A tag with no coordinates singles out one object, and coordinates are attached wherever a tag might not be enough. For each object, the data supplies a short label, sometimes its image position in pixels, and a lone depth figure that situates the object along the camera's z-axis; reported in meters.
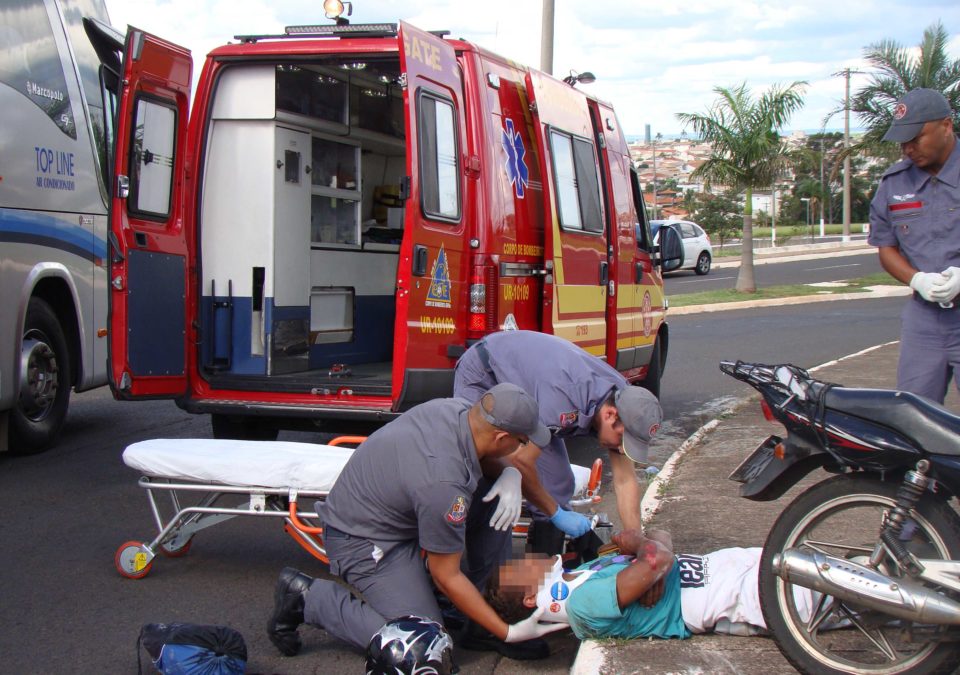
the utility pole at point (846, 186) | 38.89
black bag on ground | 3.90
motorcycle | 3.66
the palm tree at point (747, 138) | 23.02
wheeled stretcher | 5.02
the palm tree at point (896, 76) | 23.22
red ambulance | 6.50
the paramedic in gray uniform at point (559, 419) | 4.53
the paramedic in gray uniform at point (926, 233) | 4.70
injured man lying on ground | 4.20
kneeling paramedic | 4.01
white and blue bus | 7.77
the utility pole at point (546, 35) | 16.27
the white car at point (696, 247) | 30.58
